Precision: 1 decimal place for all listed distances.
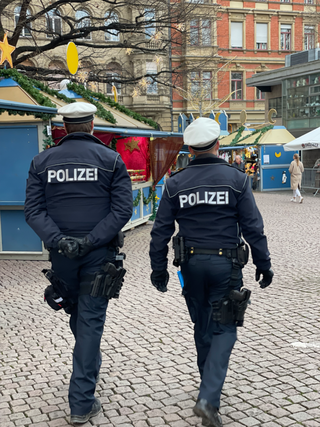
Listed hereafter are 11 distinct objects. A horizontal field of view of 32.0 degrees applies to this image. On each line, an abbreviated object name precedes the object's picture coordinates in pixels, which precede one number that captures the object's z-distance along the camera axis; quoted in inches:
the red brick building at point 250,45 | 1842.5
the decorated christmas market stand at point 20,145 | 355.3
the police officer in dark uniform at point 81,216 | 131.4
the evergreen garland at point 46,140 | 354.6
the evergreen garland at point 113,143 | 494.6
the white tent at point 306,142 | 757.3
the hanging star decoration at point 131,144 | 547.2
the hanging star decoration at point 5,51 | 387.2
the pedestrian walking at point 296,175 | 768.3
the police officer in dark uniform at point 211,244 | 129.6
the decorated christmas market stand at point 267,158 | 995.9
